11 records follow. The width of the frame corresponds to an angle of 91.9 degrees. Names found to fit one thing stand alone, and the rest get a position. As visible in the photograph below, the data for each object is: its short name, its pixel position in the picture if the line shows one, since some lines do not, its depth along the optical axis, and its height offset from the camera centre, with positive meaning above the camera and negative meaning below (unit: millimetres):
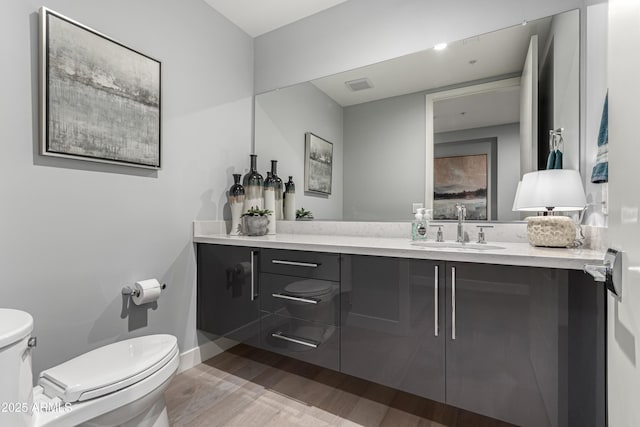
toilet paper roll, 1665 -442
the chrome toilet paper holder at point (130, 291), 1674 -438
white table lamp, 1307 +36
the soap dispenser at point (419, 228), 1742 -103
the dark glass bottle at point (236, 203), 2221 +52
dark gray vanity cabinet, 1022 -479
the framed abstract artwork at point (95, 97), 1375 +567
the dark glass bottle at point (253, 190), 2244 +148
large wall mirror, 1581 +536
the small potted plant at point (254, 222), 2116 -81
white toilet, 881 -602
